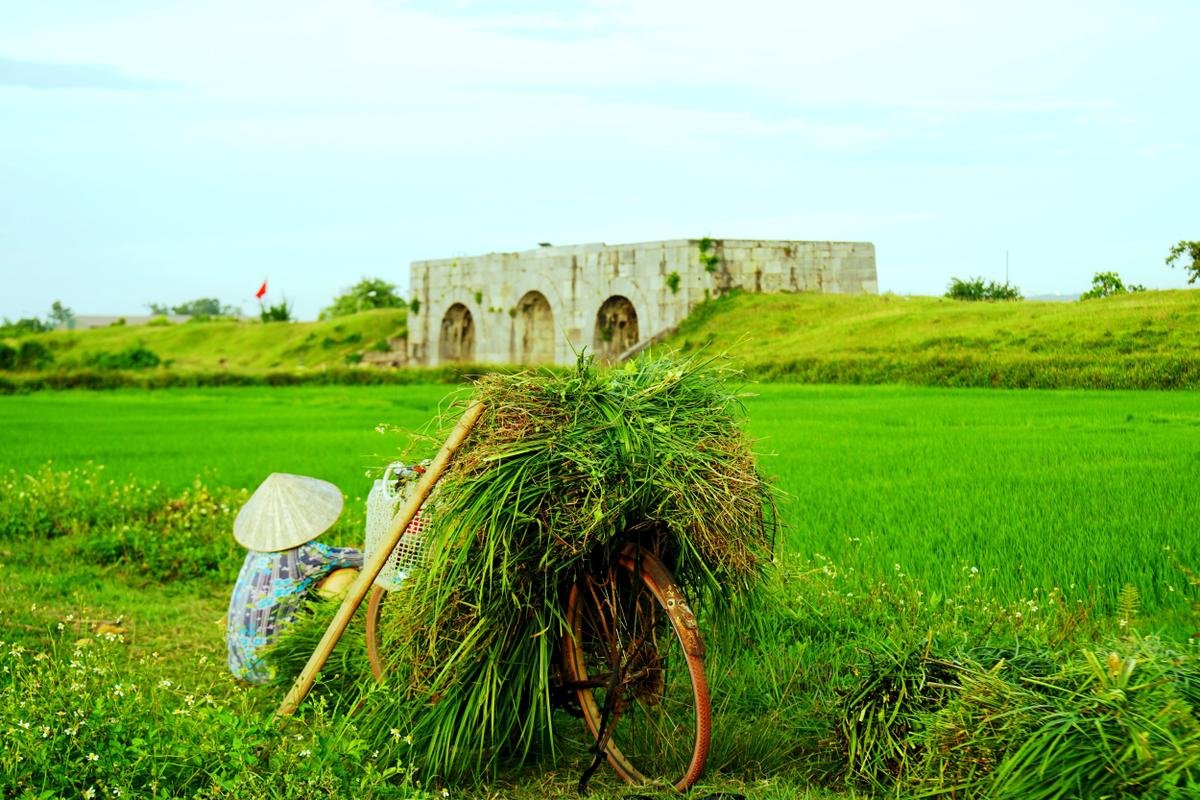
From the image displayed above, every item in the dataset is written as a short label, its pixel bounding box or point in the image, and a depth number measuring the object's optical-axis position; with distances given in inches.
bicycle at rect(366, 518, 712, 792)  144.6
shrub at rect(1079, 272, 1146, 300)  1022.9
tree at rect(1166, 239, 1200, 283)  962.7
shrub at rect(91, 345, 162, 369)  1490.7
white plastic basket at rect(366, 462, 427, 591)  162.4
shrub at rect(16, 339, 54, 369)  1460.4
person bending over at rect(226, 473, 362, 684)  202.1
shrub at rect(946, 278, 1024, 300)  1253.1
